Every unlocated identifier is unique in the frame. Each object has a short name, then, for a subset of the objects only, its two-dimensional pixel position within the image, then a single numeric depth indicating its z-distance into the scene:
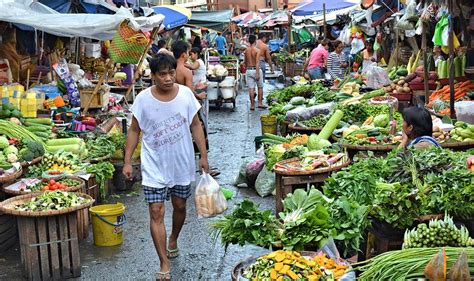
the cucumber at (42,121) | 10.24
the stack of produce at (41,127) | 9.77
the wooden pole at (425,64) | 11.58
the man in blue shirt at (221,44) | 36.24
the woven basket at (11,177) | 7.50
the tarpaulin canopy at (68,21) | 10.70
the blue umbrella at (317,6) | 24.47
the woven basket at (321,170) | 7.62
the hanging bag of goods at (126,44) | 11.55
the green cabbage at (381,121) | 9.93
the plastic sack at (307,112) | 11.49
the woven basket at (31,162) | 8.42
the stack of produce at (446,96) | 10.87
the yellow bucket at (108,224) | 7.28
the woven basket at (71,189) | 7.41
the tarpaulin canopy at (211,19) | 24.62
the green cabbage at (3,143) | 8.55
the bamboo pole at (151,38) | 12.85
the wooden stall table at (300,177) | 7.63
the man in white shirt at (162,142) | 6.13
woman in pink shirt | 20.19
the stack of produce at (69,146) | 9.35
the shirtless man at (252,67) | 18.75
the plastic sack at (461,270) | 4.03
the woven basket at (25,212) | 6.30
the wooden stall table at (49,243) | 6.38
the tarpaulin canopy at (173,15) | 18.20
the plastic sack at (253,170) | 9.98
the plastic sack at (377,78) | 14.60
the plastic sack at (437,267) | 4.13
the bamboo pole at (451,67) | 10.07
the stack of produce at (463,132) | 8.47
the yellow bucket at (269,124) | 13.43
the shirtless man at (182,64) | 9.80
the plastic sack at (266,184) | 9.53
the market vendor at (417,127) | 6.55
